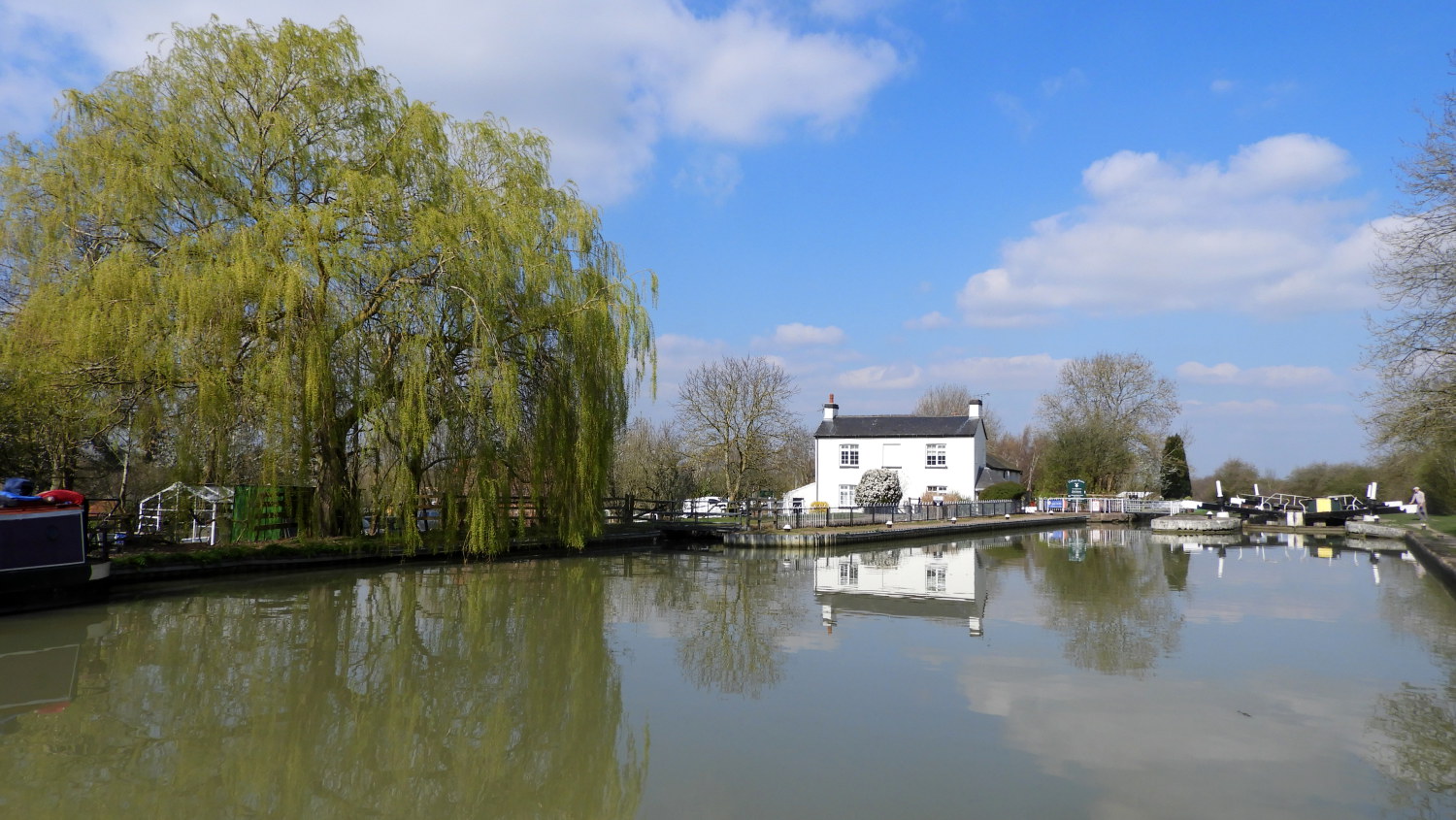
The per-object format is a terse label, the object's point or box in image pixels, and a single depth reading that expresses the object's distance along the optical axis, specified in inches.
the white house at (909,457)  1753.2
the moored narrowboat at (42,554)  458.9
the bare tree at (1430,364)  681.6
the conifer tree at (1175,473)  2075.5
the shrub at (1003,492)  1729.8
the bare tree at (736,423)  1519.4
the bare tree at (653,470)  1384.1
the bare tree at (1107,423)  1830.7
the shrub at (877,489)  1631.6
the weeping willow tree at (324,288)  575.5
